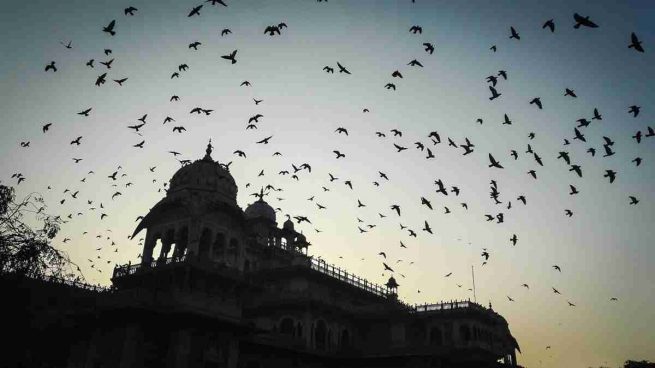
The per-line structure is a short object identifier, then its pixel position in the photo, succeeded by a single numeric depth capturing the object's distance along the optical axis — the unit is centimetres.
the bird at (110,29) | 1540
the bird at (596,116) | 1648
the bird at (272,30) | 1558
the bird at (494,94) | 1680
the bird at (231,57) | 1633
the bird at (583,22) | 1222
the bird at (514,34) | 1507
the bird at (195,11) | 1450
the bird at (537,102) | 1741
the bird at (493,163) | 1789
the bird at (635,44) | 1292
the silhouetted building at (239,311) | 2536
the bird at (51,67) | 1658
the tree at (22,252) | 1462
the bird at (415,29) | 1631
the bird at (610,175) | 1728
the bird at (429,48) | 1705
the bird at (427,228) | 1958
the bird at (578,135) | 1680
